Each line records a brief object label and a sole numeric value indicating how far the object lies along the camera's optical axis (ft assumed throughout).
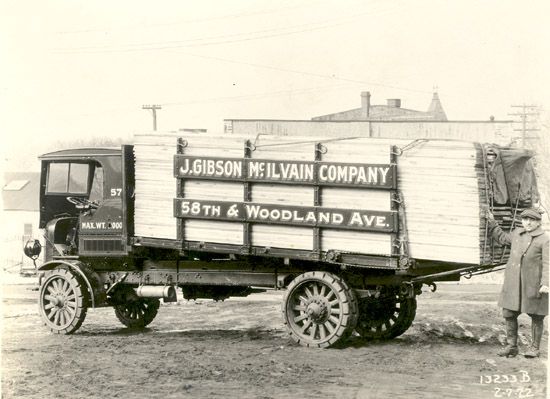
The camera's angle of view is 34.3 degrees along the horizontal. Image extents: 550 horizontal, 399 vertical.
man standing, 33.30
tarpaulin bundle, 34.50
